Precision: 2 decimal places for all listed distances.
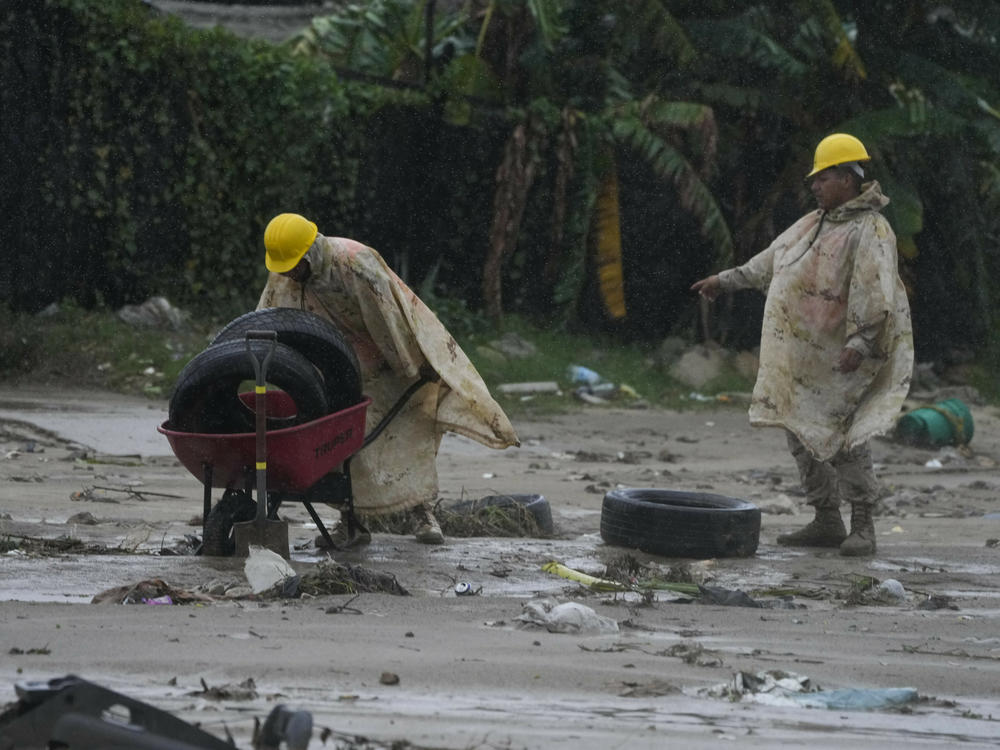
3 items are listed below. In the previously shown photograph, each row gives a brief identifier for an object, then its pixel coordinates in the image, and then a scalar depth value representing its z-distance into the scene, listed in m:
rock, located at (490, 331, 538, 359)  33.59
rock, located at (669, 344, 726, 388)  34.50
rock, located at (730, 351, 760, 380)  35.31
